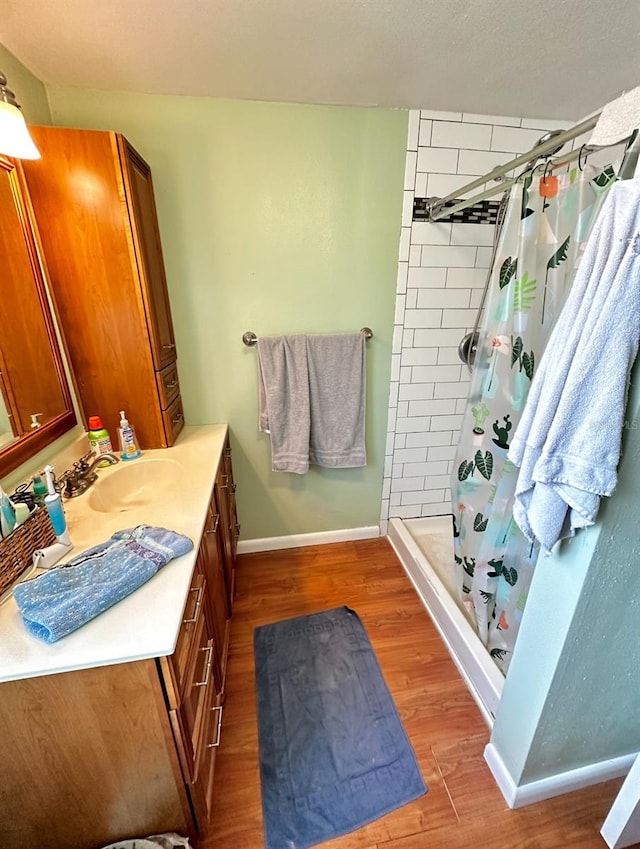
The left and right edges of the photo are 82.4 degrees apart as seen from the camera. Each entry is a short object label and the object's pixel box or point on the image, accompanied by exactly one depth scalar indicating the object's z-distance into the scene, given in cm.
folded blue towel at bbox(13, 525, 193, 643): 75
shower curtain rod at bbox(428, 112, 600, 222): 89
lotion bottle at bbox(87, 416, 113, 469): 145
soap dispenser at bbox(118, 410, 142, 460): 150
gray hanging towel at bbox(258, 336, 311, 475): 182
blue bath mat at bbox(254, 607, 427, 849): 112
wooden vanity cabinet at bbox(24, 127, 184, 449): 127
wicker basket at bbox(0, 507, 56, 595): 88
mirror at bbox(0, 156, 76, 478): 115
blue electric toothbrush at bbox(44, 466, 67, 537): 99
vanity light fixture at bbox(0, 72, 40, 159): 93
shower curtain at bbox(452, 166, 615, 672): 112
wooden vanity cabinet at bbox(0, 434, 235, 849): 76
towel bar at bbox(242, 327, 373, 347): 181
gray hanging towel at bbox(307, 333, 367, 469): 187
